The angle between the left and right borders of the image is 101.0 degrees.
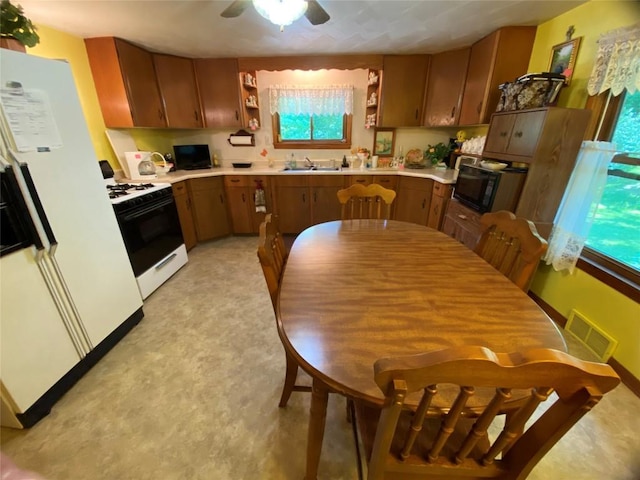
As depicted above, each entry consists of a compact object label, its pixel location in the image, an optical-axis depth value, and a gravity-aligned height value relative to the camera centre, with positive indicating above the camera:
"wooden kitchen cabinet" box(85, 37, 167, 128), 2.59 +0.61
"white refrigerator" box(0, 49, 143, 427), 1.24 -0.55
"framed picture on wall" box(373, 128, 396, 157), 3.69 +0.01
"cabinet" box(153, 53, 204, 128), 3.08 +0.60
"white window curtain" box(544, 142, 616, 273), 1.70 -0.40
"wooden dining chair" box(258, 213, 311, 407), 1.04 -0.52
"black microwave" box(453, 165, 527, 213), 2.01 -0.35
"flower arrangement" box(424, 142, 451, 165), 3.48 -0.14
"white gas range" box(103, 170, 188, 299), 2.10 -0.72
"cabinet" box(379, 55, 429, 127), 3.15 +0.60
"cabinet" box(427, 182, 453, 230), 2.90 -0.66
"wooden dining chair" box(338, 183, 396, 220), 2.01 -0.40
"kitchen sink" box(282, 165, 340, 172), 3.54 -0.35
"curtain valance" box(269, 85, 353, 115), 3.54 +0.55
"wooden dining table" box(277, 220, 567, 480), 0.79 -0.58
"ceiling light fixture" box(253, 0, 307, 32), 1.54 +0.74
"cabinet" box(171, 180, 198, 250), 2.97 -0.78
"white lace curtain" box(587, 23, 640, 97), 1.46 +0.43
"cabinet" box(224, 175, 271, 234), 3.48 -0.75
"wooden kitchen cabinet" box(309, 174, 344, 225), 3.43 -0.69
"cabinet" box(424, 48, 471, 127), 2.89 +0.59
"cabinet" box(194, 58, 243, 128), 3.25 +0.61
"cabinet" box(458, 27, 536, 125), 2.34 +0.68
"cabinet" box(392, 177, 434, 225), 3.21 -0.69
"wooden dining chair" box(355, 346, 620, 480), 0.49 -0.59
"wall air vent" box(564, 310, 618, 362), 1.62 -1.19
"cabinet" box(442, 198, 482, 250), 2.33 -0.73
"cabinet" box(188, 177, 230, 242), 3.26 -0.78
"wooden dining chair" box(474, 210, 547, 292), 1.16 -0.48
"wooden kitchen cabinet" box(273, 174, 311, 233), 3.46 -0.76
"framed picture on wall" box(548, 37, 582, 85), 1.93 +0.60
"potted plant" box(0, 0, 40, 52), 1.40 +0.59
